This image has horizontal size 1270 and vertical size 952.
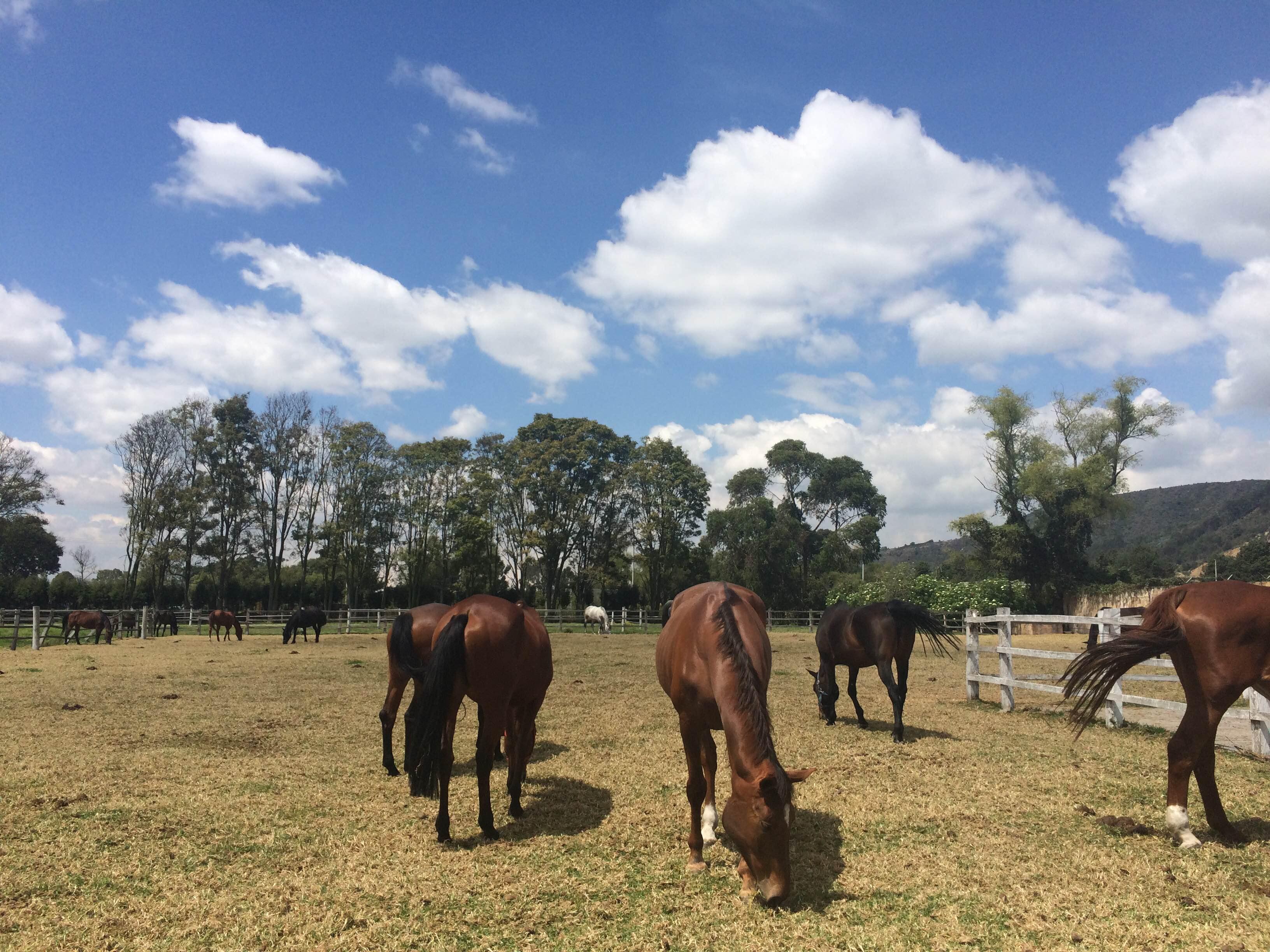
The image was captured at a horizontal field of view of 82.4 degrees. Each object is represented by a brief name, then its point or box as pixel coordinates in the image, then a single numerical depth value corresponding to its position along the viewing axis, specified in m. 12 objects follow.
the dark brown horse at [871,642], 9.12
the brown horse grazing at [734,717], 3.79
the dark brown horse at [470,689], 5.28
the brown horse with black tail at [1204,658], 4.82
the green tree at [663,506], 44.81
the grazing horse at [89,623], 24.78
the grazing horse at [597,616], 35.44
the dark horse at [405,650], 6.93
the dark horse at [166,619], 31.05
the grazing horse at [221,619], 27.44
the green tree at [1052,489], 43.31
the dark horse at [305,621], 26.27
